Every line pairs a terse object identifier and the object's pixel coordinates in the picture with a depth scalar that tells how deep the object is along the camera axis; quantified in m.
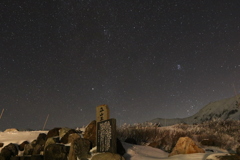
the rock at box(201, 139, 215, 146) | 10.19
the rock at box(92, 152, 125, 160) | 6.53
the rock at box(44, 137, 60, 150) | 8.86
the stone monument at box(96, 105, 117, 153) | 7.21
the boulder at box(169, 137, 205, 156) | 7.42
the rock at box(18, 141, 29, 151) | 9.73
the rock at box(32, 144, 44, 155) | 9.12
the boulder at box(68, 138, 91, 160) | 7.37
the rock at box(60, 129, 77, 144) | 8.86
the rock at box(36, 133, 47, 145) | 9.69
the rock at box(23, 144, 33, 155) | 9.32
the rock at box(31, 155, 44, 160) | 8.25
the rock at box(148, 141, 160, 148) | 9.11
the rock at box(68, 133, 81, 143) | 8.69
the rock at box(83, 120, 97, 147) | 8.35
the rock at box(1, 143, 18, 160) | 9.17
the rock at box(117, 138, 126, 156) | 7.55
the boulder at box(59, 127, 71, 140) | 9.22
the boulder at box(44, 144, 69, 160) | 7.83
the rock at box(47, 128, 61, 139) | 9.67
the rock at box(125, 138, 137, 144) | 9.24
